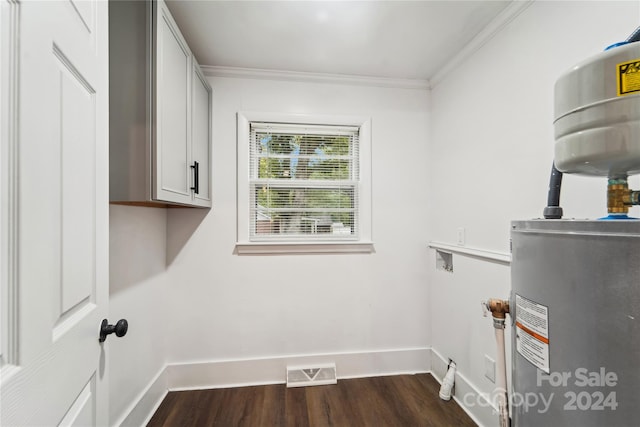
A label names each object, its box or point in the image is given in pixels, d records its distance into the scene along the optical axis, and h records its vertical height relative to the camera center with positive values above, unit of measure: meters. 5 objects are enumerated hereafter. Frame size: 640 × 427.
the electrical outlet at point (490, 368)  1.50 -0.91
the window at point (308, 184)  2.09 +0.26
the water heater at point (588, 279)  0.44 -0.13
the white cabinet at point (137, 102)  1.18 +0.53
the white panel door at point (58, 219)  0.43 -0.01
